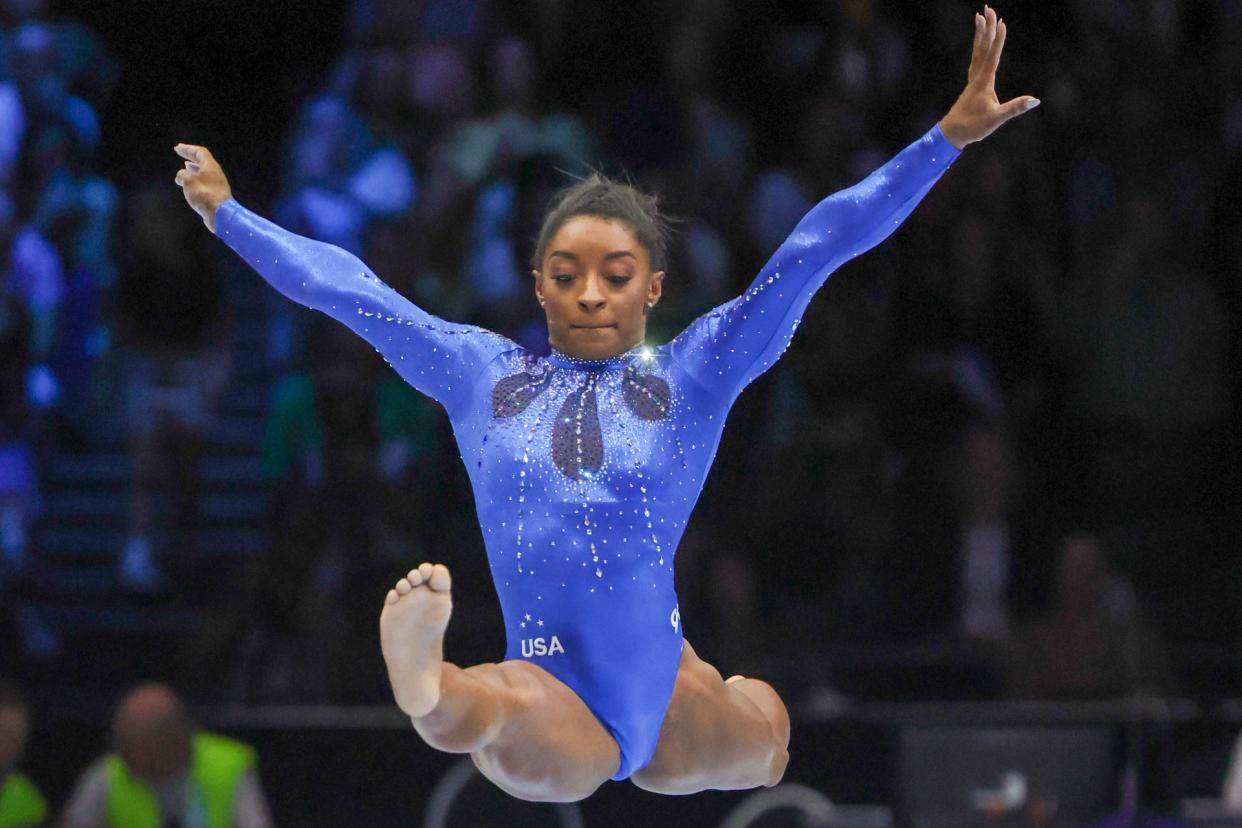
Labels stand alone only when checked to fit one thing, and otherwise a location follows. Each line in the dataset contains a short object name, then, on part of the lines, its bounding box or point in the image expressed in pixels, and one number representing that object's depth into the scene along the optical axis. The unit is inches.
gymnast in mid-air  287.0
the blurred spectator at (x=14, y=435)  550.9
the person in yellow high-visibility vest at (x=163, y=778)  451.5
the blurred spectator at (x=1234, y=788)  438.6
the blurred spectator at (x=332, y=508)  505.0
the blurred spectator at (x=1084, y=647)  504.7
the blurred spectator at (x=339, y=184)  556.4
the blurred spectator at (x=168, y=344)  563.2
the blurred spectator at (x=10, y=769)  460.8
